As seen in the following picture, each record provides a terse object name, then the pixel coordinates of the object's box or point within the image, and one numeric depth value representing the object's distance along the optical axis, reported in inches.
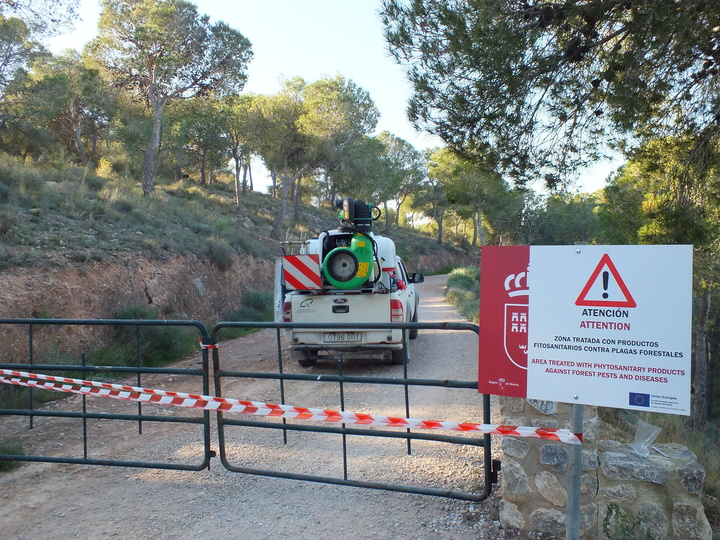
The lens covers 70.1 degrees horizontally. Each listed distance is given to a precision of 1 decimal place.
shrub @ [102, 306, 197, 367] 338.6
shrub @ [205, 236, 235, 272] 595.3
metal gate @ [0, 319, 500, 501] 161.5
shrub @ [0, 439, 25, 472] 187.0
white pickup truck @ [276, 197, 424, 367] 311.9
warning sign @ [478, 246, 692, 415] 98.0
